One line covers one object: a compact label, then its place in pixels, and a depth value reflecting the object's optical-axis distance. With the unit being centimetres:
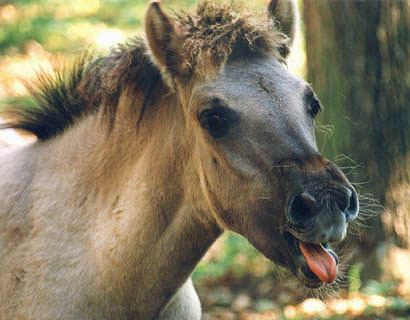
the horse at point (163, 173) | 756
